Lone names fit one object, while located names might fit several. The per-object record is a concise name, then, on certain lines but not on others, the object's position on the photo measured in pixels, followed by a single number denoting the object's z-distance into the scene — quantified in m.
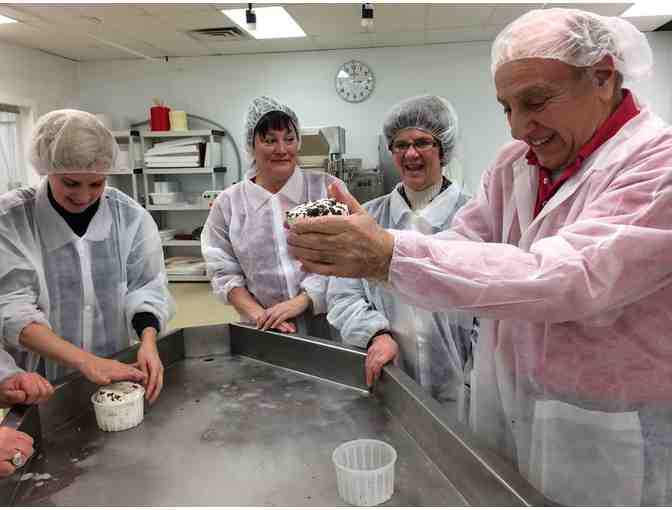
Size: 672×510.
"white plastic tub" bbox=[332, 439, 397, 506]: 0.95
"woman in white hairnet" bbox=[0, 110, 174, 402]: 1.45
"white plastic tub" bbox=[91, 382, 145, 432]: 1.27
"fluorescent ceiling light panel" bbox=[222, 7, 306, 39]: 4.17
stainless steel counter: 1.00
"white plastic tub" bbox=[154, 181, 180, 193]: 5.51
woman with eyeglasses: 1.52
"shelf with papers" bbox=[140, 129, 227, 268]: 5.40
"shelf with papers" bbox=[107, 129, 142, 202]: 5.50
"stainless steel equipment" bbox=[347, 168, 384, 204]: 4.78
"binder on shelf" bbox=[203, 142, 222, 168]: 5.38
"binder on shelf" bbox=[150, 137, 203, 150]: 5.38
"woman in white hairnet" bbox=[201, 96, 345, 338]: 2.00
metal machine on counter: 4.63
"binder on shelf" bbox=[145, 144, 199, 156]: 5.36
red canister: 5.38
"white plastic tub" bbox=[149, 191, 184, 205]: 5.48
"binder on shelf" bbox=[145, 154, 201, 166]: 5.38
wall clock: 5.43
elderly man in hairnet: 0.83
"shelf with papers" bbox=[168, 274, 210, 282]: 5.54
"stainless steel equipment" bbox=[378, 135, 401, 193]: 5.05
